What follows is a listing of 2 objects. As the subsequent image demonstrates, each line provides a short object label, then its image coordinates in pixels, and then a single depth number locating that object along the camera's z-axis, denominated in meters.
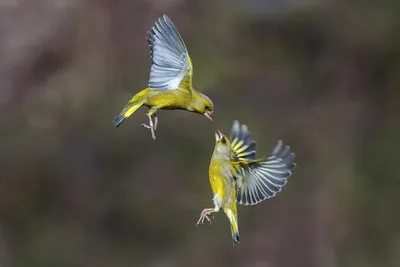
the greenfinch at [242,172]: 9.14
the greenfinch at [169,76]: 8.99
